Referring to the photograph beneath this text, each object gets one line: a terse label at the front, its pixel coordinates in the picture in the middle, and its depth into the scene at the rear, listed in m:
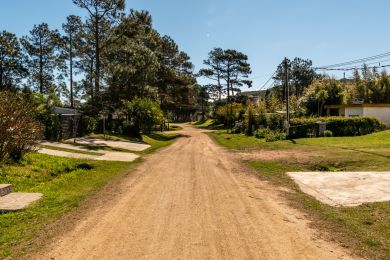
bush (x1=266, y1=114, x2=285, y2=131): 38.28
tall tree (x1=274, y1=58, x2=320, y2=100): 108.38
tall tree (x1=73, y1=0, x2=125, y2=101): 42.28
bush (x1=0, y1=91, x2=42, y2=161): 13.76
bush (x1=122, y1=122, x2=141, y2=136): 41.22
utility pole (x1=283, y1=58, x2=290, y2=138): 33.03
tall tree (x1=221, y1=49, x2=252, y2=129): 82.12
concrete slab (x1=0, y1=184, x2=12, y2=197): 10.47
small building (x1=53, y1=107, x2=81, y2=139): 29.54
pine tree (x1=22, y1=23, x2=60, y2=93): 58.38
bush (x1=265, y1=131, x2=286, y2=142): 33.28
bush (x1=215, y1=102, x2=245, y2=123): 64.06
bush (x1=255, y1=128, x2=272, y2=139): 38.04
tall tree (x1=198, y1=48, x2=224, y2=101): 83.44
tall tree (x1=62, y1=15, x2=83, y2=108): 54.19
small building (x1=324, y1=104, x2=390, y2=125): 40.06
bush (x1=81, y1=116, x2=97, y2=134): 35.97
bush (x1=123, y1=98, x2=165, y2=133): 41.50
